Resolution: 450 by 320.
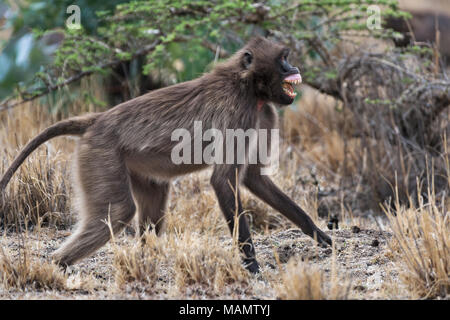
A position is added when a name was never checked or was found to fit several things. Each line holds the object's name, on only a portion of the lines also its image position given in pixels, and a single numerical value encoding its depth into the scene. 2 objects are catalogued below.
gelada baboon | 8.06
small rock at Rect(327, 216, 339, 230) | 10.36
